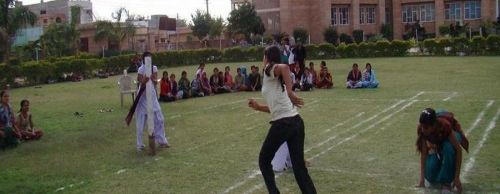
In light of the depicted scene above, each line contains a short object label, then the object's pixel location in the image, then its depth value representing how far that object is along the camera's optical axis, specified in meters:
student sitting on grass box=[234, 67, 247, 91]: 20.03
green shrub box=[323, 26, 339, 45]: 56.47
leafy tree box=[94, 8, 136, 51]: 54.06
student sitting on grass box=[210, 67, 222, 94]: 19.56
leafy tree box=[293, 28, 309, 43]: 56.38
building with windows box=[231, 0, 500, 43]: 58.56
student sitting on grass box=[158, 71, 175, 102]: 17.53
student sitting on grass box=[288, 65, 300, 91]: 17.21
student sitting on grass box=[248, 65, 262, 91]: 19.88
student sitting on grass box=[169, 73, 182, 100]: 17.81
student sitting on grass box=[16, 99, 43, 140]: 11.27
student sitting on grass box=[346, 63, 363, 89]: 18.87
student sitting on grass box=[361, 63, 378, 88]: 18.62
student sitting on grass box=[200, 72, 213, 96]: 19.06
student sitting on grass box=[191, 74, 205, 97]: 18.82
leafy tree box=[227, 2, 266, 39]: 59.72
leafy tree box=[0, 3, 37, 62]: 36.56
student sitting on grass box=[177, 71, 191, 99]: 18.48
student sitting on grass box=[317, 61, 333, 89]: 19.59
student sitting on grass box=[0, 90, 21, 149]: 10.46
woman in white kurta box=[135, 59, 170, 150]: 9.60
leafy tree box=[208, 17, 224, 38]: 66.69
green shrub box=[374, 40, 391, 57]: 37.25
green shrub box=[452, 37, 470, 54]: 34.31
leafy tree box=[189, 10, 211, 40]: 66.56
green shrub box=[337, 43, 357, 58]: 37.84
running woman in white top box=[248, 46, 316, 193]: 5.72
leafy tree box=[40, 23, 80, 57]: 48.31
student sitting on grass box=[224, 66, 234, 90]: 19.92
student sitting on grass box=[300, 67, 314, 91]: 18.92
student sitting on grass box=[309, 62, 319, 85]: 19.67
